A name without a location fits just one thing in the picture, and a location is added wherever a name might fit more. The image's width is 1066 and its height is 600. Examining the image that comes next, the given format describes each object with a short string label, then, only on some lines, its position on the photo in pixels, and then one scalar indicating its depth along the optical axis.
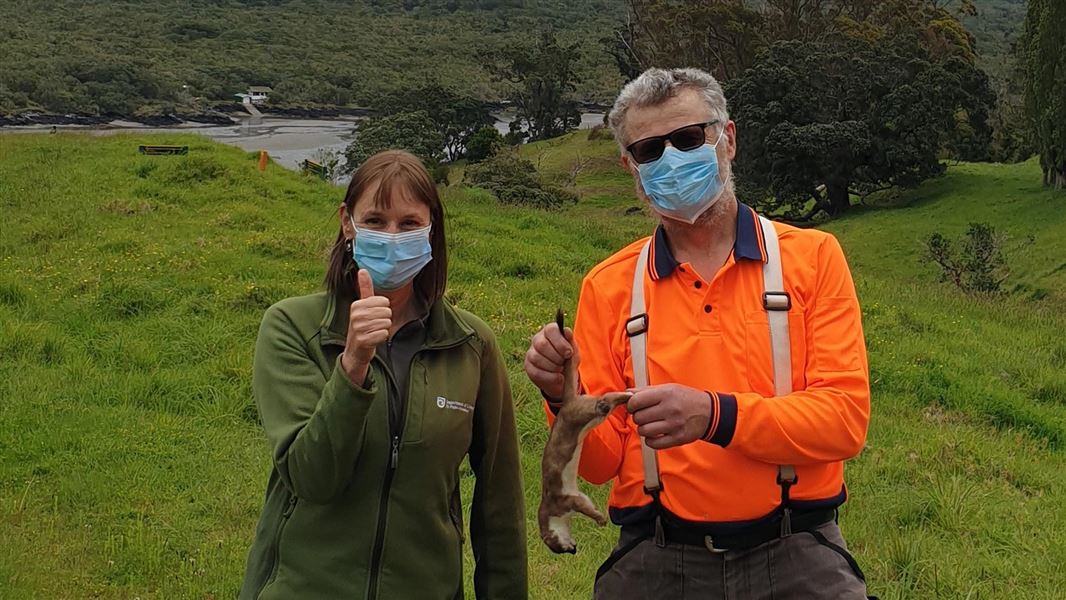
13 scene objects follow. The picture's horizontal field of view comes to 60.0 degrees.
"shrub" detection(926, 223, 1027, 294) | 18.90
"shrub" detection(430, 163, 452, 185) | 30.84
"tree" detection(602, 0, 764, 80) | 43.28
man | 2.28
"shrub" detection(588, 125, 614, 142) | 48.77
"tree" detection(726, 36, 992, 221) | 32.81
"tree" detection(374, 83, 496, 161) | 50.81
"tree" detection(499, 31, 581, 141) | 59.59
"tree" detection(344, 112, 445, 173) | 35.06
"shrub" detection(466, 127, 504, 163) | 47.38
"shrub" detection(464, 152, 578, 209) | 27.92
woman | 2.37
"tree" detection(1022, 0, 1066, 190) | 27.77
